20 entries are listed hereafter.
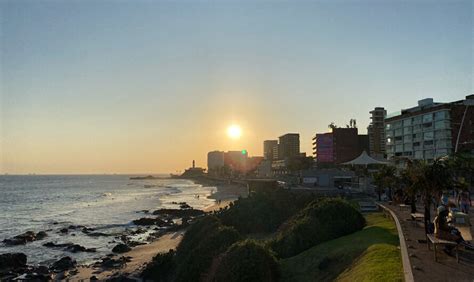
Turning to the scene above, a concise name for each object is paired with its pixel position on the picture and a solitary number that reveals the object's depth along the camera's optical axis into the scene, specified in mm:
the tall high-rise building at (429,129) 86156
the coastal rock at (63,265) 32469
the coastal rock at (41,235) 48978
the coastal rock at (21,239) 45625
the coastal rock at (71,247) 40219
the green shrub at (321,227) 19844
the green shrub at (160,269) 26359
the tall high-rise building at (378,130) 157625
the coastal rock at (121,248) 38688
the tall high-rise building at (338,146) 150750
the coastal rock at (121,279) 26384
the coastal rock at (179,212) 69512
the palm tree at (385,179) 35625
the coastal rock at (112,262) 32438
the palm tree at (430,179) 15758
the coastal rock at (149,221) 58656
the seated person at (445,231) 12727
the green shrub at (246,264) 14297
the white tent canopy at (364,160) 53509
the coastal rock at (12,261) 33156
